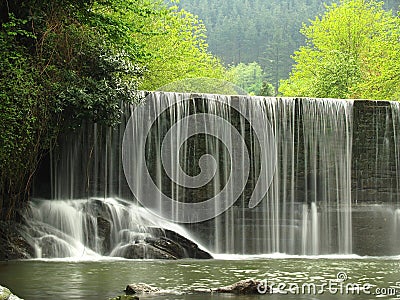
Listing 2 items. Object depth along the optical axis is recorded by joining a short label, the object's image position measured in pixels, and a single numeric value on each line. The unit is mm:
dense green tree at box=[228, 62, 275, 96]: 100250
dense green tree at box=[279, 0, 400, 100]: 35812
